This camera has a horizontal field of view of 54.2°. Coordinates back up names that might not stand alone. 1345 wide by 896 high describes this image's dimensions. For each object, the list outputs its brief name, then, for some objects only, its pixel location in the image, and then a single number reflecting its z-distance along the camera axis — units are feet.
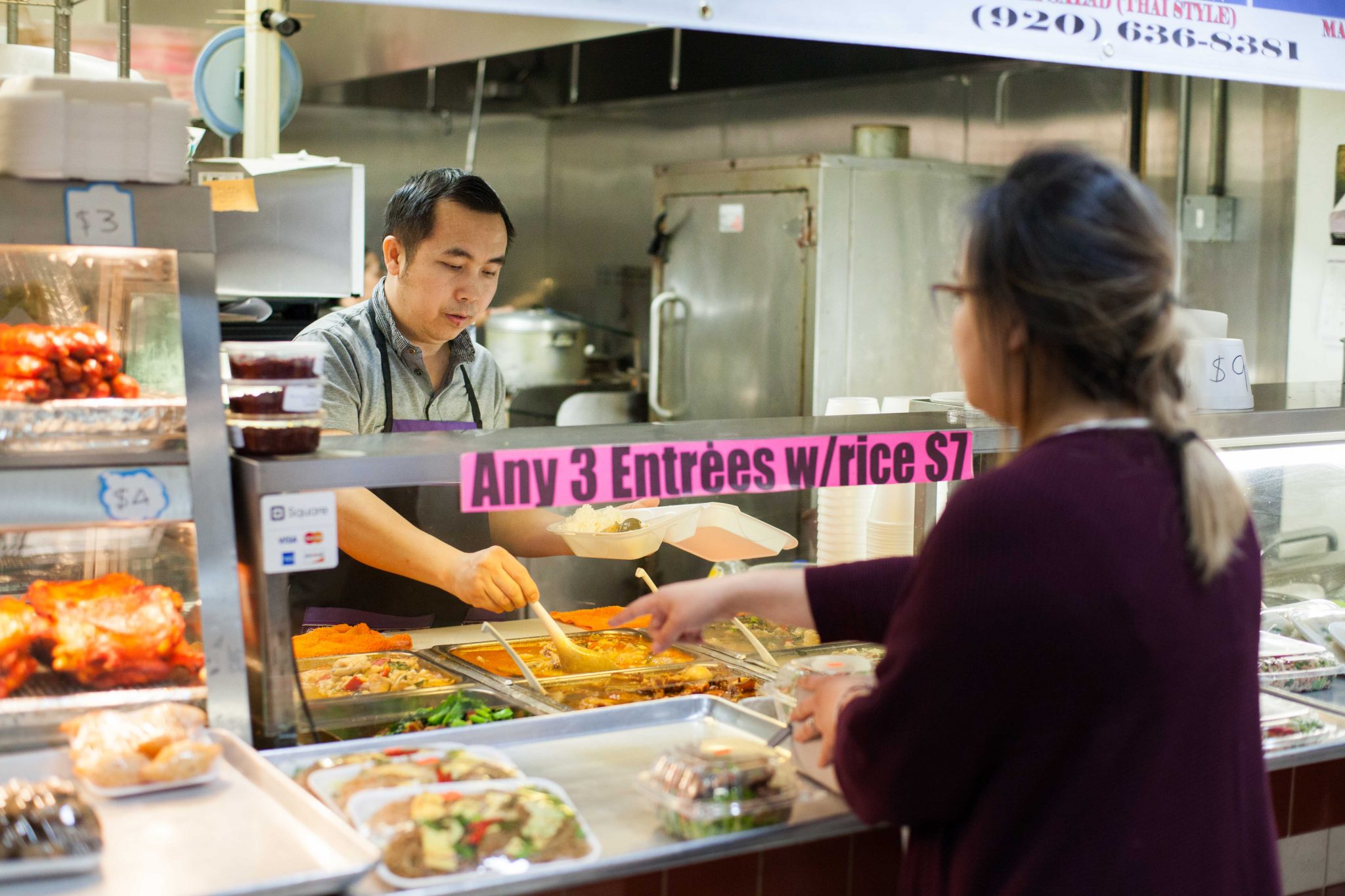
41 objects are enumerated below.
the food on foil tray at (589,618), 10.02
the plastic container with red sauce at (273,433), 6.50
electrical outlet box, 15.49
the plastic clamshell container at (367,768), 5.98
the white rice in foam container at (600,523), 9.58
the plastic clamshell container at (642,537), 9.43
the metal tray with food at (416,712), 7.52
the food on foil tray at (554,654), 9.01
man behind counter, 10.85
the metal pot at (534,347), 23.90
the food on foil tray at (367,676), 8.11
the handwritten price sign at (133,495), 6.10
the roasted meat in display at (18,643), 6.44
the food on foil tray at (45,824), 5.03
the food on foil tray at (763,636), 9.66
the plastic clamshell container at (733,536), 9.59
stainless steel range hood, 16.08
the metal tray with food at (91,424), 6.10
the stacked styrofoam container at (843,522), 9.67
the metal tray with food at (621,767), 5.58
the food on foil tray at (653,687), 8.36
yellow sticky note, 7.04
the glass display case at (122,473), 6.08
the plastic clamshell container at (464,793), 5.20
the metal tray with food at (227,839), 5.07
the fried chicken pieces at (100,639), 6.46
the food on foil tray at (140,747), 5.83
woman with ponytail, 4.56
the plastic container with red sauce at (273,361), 6.43
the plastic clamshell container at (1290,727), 7.27
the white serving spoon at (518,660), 8.36
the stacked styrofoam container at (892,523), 9.31
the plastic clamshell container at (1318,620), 9.34
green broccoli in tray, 7.49
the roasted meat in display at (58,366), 6.22
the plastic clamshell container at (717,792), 5.74
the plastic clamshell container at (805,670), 7.34
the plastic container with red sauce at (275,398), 6.49
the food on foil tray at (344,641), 8.99
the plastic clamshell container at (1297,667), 8.47
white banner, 7.75
